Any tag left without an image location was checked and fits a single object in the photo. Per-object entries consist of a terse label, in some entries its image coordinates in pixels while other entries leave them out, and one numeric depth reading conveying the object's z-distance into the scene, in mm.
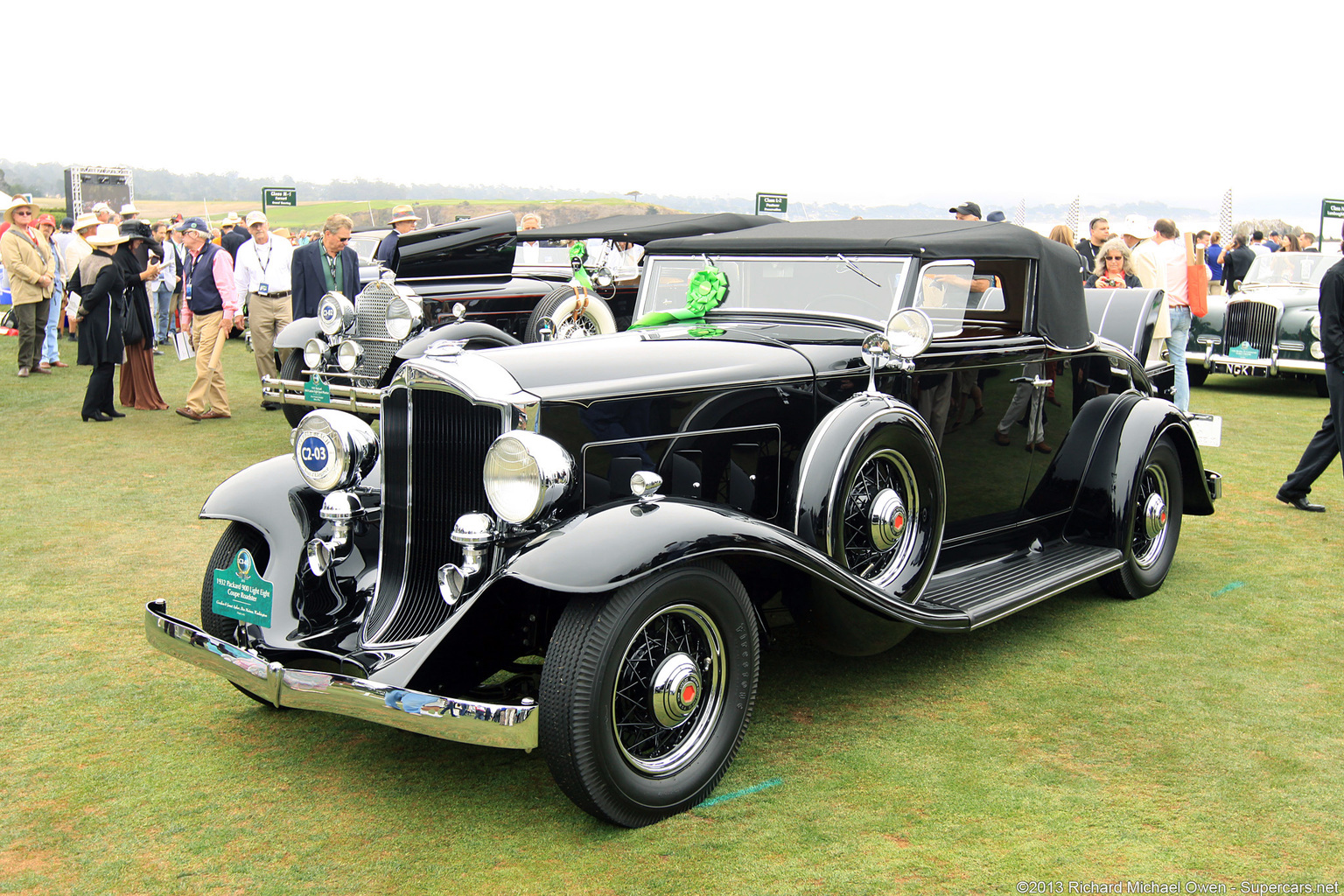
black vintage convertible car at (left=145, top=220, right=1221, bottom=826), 2869
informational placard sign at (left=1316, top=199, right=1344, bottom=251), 24609
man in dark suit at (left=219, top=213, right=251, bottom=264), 12766
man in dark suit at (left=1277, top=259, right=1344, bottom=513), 6031
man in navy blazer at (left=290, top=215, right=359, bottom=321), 9711
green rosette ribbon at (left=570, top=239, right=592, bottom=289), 10688
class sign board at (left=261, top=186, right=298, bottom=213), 24939
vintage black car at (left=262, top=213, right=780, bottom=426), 8578
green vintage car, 11961
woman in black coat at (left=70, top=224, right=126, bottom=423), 9086
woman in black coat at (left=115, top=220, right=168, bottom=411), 9320
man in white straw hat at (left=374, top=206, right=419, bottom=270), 11203
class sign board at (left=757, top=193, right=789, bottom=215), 24422
